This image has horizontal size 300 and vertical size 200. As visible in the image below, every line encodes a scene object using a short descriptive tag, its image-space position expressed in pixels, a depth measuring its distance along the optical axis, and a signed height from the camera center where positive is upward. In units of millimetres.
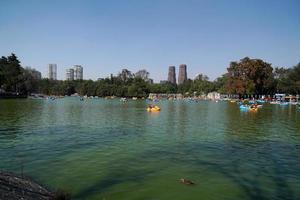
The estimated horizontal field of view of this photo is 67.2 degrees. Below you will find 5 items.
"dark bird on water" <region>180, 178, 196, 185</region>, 10864 -4140
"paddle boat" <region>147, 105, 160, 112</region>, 54141 -3116
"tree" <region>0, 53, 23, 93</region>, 109699 +11175
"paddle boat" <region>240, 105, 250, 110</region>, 57637 -2631
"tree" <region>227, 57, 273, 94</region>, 101233 +9762
